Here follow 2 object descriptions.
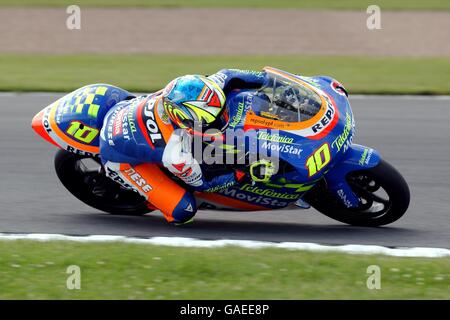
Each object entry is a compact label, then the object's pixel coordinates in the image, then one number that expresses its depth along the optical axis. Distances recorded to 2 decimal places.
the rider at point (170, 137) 14.00
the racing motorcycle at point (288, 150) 14.17
